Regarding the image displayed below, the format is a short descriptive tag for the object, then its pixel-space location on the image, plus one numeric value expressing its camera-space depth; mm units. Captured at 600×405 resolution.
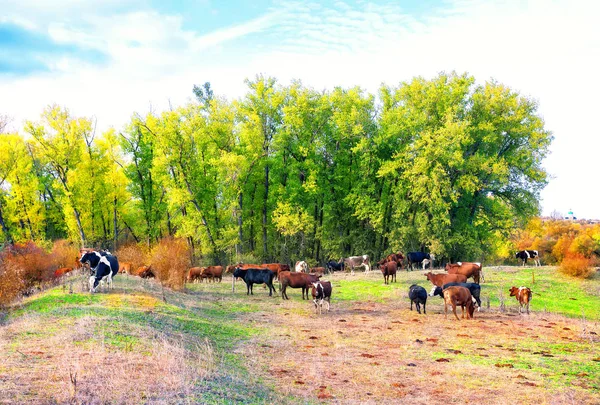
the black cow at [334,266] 40719
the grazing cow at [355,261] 37406
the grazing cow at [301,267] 34206
